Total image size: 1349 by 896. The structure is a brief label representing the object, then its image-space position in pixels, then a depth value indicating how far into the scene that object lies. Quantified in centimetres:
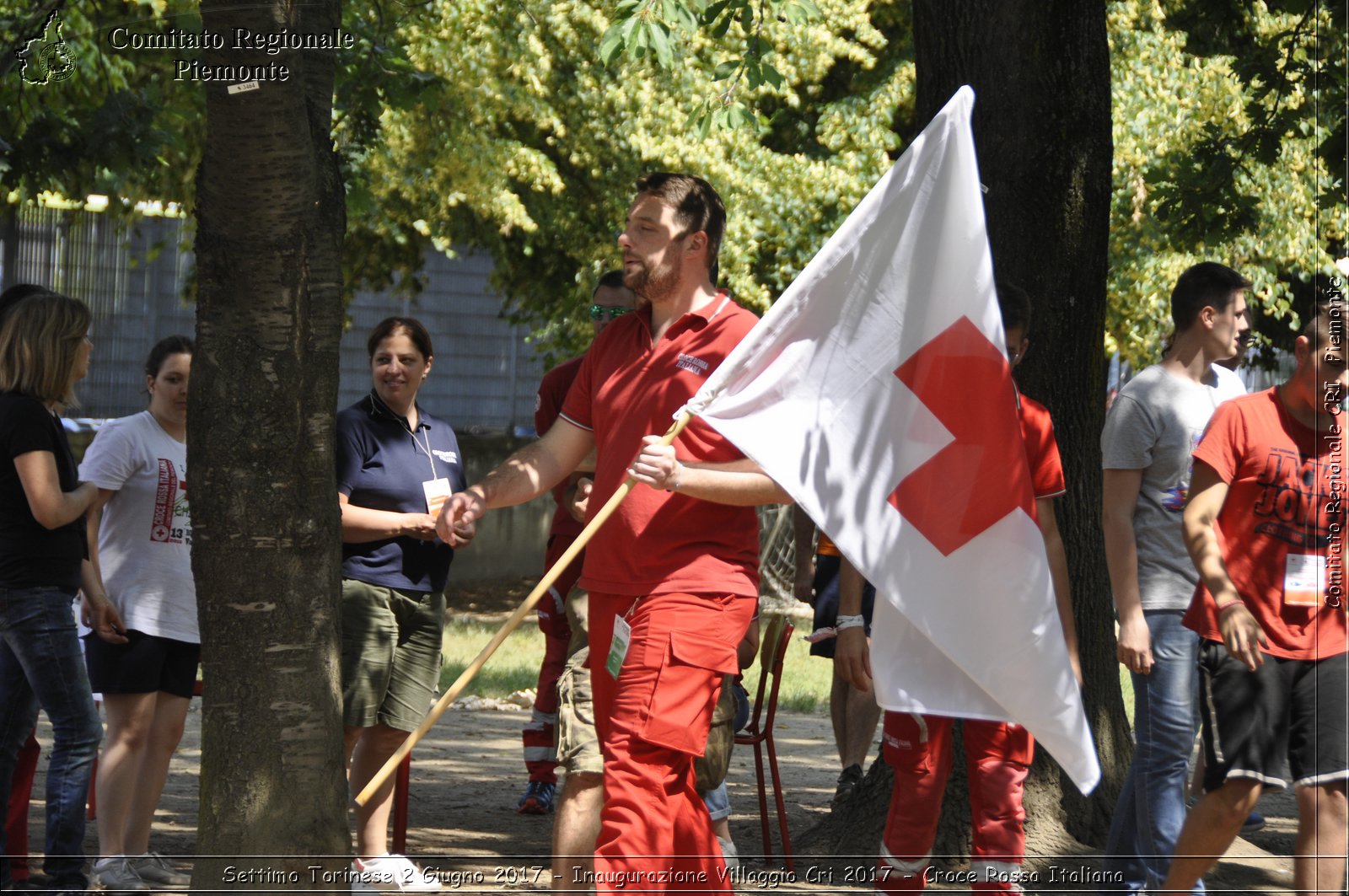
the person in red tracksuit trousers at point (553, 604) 1353
